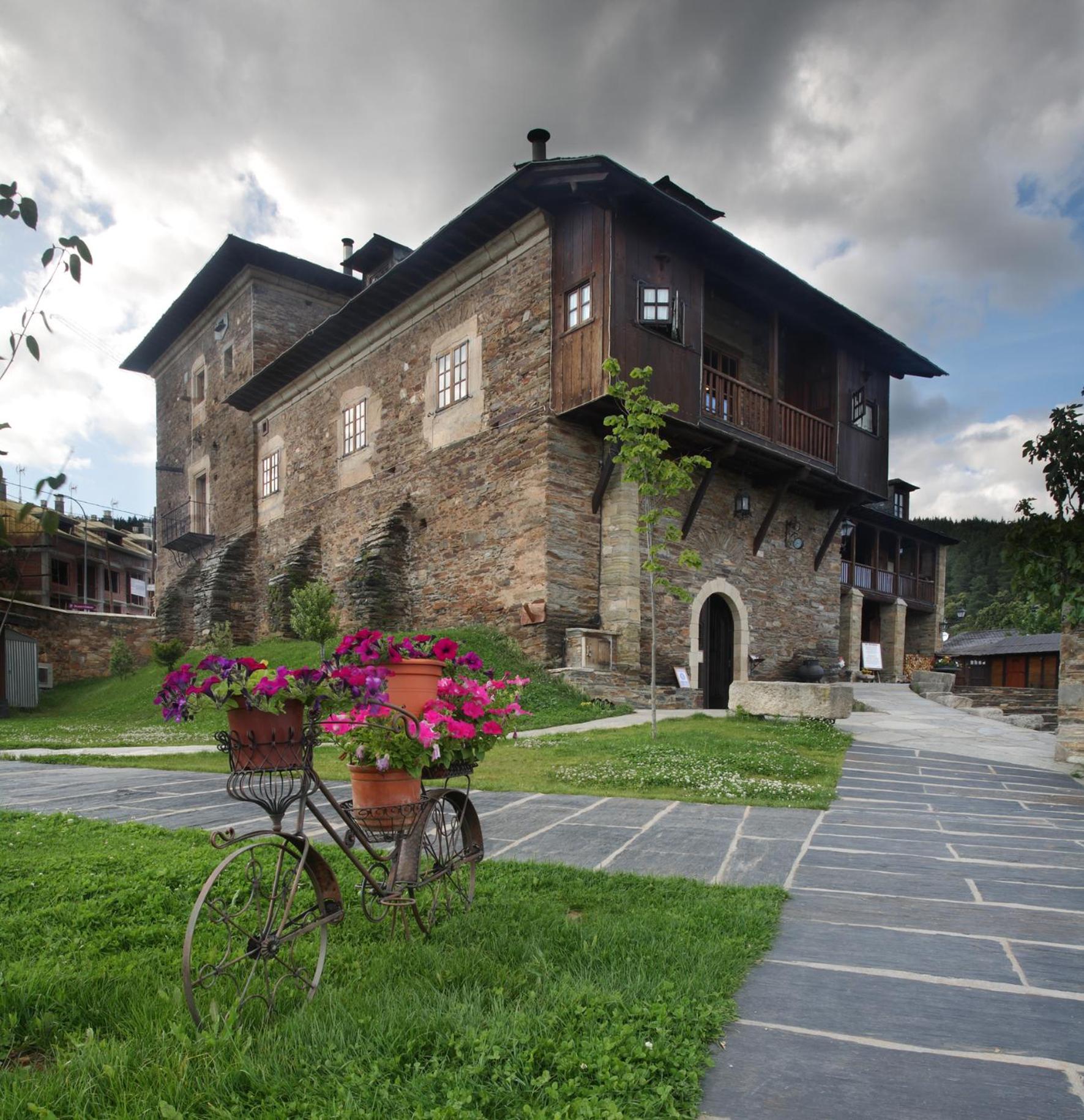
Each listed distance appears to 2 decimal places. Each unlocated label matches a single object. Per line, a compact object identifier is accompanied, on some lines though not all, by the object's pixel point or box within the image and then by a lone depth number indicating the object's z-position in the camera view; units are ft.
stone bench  33.76
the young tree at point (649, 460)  30.01
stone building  40.45
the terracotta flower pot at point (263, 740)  7.27
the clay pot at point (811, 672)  51.60
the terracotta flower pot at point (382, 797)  9.00
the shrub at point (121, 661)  66.13
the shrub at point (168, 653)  57.47
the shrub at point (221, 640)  60.90
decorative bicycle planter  6.97
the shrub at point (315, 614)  50.70
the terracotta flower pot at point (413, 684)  9.14
